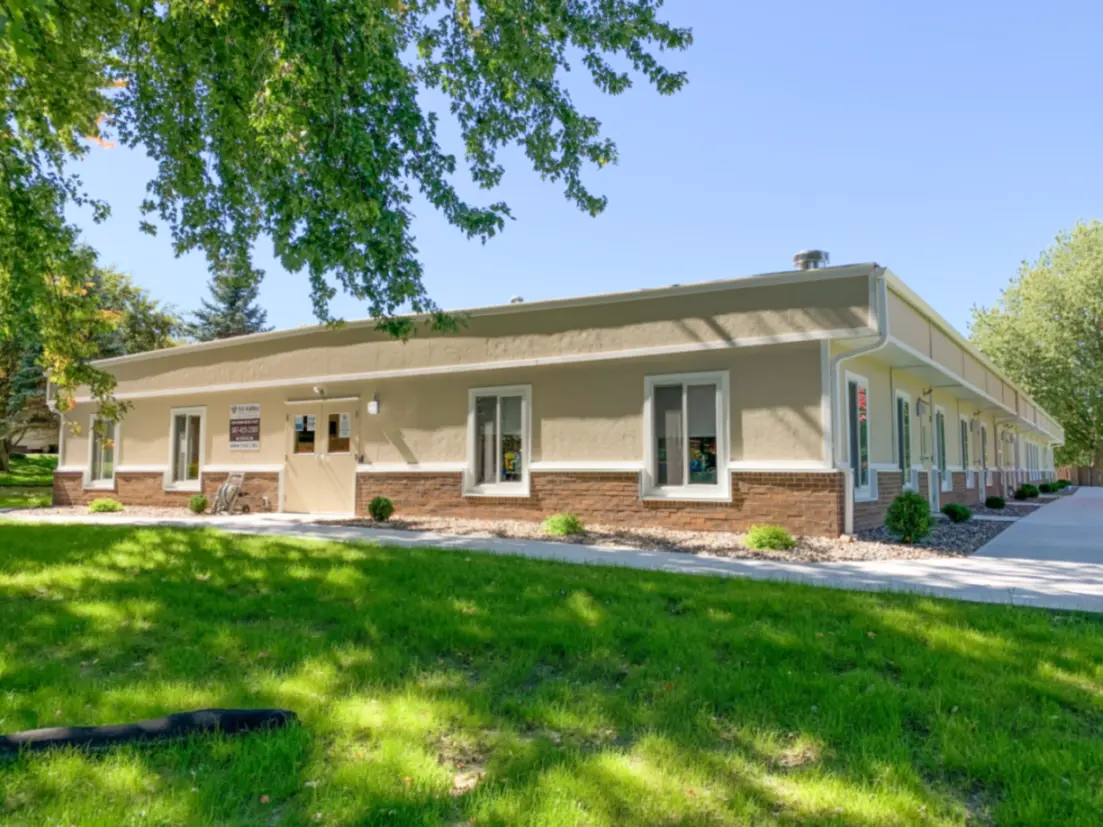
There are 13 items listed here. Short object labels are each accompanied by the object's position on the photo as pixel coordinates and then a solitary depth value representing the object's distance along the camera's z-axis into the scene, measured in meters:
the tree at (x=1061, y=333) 35.00
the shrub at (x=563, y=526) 10.34
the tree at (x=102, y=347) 27.47
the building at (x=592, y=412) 9.84
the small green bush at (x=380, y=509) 12.05
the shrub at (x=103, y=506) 14.83
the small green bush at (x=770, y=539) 8.80
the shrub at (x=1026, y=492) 22.06
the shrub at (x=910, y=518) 9.32
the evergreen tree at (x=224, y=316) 34.66
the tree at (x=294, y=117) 6.18
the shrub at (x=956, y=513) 12.74
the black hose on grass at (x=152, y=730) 3.02
